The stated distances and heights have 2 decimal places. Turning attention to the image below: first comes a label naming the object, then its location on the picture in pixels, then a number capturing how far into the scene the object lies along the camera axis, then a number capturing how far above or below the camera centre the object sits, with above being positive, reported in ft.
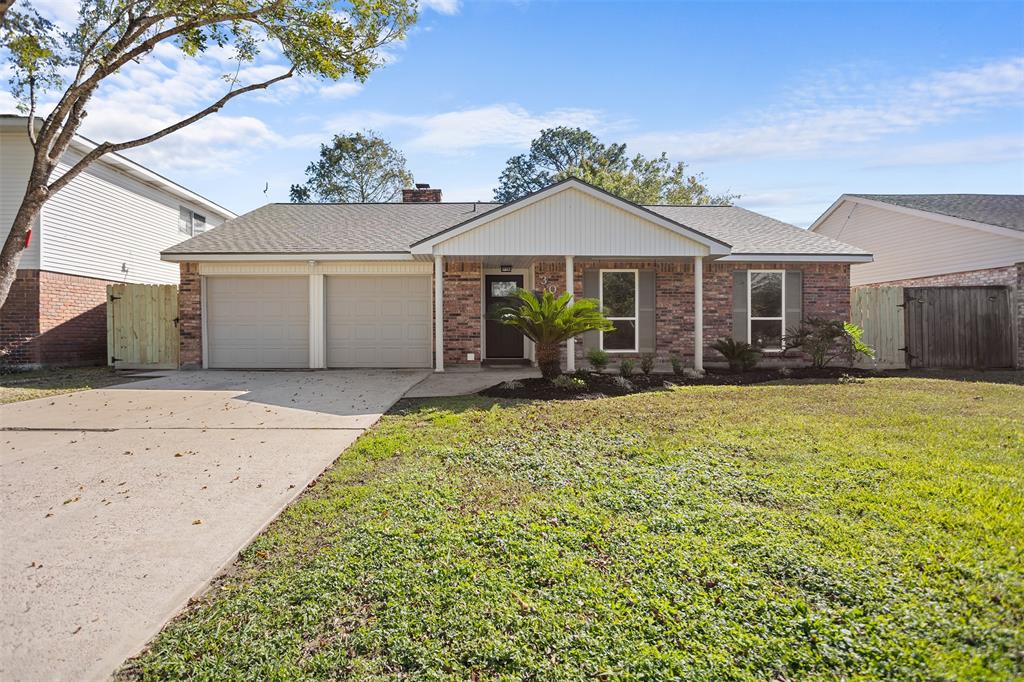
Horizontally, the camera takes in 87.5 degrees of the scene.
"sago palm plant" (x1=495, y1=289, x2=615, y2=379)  29.27 +0.95
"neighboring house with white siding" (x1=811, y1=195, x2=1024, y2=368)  42.37 +8.54
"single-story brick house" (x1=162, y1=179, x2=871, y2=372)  40.63 +3.37
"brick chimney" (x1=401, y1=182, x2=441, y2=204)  59.62 +16.12
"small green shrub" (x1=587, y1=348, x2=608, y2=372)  33.14 -1.32
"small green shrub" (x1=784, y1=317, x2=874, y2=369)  34.64 -0.15
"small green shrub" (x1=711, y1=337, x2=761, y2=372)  36.94 -1.30
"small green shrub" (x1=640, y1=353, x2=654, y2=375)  34.83 -1.74
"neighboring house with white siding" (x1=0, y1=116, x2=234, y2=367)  39.50 +7.95
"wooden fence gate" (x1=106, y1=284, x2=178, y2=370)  41.50 +0.99
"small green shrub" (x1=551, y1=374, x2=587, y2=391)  28.84 -2.44
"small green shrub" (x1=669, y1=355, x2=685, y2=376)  34.55 -1.90
